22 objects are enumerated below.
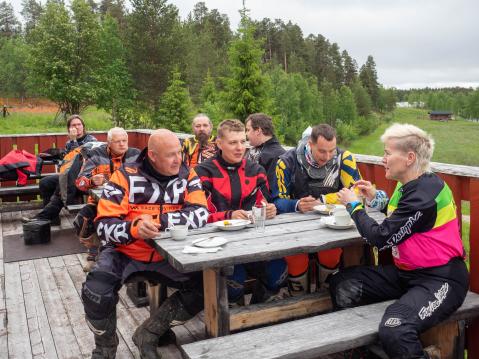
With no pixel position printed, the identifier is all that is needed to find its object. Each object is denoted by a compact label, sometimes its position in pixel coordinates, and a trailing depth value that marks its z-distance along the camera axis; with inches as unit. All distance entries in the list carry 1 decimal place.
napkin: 98.0
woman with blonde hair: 93.6
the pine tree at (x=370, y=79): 3036.4
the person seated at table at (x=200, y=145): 215.6
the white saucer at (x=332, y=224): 115.0
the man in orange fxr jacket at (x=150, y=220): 111.5
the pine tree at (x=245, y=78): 825.5
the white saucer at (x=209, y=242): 101.3
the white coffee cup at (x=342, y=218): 115.4
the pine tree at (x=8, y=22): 2532.0
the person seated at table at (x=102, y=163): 193.2
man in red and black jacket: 133.3
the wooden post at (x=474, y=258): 110.4
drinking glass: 114.7
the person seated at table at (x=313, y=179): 136.0
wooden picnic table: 95.6
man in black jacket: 173.2
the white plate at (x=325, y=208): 128.8
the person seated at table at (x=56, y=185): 243.1
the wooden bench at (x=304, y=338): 85.7
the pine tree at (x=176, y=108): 1002.1
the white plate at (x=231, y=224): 114.5
